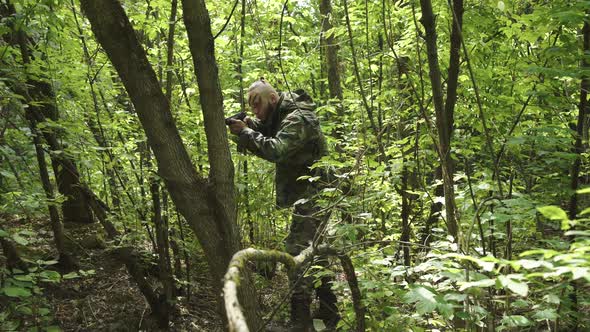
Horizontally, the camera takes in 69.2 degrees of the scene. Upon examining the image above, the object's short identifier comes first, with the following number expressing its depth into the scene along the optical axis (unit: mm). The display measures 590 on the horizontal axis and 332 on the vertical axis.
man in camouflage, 3922
